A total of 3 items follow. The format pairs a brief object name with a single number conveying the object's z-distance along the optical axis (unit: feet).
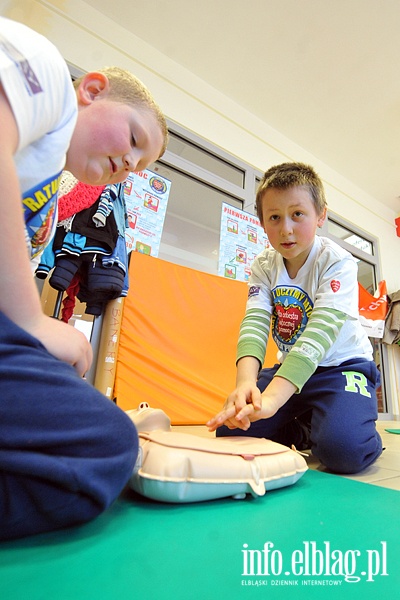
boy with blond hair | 1.16
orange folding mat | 5.40
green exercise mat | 0.97
